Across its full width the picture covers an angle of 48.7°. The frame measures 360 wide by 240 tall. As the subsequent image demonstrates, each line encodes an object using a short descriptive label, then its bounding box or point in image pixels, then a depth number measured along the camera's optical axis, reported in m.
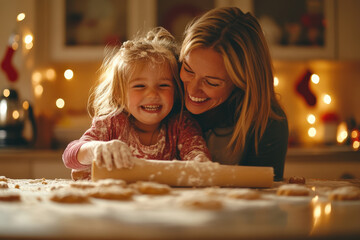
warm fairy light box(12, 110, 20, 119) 2.53
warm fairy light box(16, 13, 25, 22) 2.56
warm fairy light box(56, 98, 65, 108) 2.92
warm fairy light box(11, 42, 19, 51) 2.58
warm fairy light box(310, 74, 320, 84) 2.93
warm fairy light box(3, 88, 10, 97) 2.53
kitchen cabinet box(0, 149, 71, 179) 2.30
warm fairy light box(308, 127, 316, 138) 2.96
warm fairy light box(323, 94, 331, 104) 2.97
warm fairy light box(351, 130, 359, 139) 2.59
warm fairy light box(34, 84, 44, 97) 2.66
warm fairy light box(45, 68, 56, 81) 2.79
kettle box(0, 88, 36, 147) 2.51
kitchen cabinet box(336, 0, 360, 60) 2.65
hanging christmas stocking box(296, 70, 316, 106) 2.86
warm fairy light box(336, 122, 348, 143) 2.73
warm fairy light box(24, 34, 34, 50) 2.57
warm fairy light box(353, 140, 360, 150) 2.54
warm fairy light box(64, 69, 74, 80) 2.91
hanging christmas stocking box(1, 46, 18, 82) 2.57
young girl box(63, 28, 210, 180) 1.25
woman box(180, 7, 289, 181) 1.22
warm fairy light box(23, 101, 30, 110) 2.56
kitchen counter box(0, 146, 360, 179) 2.30
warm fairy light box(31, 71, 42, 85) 2.61
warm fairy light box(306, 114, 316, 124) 2.96
